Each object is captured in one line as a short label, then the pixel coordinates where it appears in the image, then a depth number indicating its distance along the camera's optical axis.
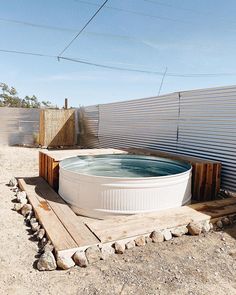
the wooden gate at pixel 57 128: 11.05
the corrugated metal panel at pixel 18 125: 11.48
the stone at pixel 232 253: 2.80
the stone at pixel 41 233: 3.06
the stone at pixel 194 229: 3.25
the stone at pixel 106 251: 2.72
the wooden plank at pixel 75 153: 4.97
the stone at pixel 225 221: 3.57
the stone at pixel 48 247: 2.66
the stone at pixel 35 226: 3.28
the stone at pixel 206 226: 3.34
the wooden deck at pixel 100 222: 2.81
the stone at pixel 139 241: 2.96
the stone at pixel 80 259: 2.55
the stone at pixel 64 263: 2.50
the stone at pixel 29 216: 3.61
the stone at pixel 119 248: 2.81
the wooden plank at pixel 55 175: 4.75
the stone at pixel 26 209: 3.82
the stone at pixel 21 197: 4.18
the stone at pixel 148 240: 3.03
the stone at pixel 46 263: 2.48
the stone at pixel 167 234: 3.12
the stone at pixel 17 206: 3.96
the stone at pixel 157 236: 3.05
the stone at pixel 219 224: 3.50
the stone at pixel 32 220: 3.44
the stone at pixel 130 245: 2.91
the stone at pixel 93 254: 2.63
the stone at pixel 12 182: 5.27
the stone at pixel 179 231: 3.20
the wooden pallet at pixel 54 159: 4.76
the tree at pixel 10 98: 24.09
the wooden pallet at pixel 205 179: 4.48
